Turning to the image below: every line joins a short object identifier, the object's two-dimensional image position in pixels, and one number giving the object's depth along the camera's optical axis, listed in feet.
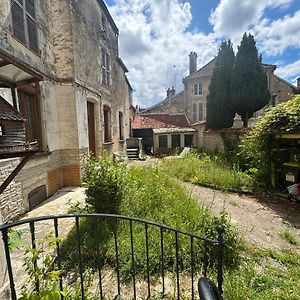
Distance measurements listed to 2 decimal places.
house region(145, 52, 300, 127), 67.67
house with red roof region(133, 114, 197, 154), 63.57
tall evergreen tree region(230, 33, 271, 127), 47.01
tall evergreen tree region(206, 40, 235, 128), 48.93
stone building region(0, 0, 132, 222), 14.92
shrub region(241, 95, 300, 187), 20.04
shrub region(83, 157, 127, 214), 13.19
